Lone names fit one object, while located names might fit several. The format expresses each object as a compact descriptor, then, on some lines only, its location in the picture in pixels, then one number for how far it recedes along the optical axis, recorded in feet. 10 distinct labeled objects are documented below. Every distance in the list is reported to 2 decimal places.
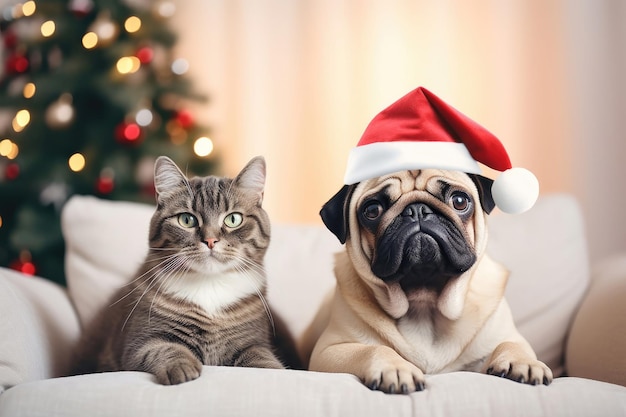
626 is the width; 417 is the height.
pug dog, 4.05
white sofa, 3.38
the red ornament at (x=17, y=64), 9.77
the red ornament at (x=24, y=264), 9.14
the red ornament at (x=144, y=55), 9.65
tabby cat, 4.33
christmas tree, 9.33
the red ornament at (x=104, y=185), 9.30
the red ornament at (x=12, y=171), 9.38
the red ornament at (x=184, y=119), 9.95
